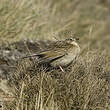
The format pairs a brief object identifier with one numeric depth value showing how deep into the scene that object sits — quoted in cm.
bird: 1151
